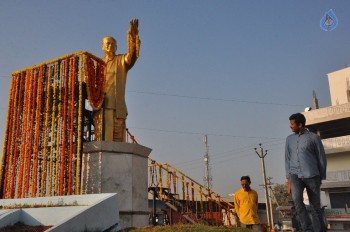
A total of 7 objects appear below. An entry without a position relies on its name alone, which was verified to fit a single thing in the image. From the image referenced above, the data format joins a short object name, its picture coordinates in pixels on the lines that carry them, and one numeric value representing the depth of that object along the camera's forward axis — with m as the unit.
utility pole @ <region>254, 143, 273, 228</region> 27.98
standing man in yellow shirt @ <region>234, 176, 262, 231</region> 6.25
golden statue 9.56
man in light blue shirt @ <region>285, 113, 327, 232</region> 4.39
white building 27.56
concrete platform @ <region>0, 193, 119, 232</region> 5.01
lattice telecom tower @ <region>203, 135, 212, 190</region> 45.47
